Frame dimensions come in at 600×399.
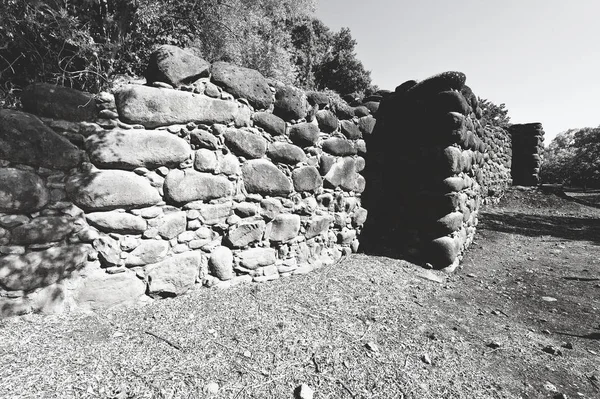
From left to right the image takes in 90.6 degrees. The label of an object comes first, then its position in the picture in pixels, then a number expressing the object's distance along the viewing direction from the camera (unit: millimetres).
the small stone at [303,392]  1544
